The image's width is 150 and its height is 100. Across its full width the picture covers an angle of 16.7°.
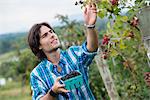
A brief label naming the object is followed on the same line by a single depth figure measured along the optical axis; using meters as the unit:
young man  3.46
